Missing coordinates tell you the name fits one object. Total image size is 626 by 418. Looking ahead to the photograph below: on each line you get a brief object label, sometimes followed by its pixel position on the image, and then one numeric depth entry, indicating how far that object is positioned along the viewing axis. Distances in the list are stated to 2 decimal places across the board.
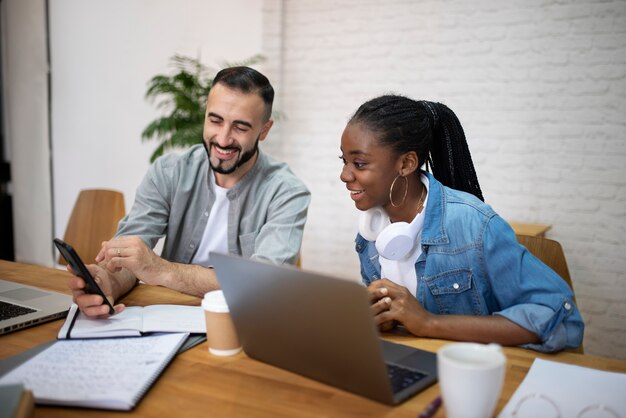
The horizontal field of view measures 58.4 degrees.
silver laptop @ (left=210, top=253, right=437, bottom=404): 0.82
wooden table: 0.86
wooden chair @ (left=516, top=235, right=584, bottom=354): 1.50
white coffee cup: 0.75
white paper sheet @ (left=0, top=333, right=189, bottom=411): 0.86
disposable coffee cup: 1.07
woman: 1.18
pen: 0.80
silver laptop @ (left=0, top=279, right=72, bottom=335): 1.25
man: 1.85
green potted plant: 3.36
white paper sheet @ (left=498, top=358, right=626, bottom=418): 0.86
